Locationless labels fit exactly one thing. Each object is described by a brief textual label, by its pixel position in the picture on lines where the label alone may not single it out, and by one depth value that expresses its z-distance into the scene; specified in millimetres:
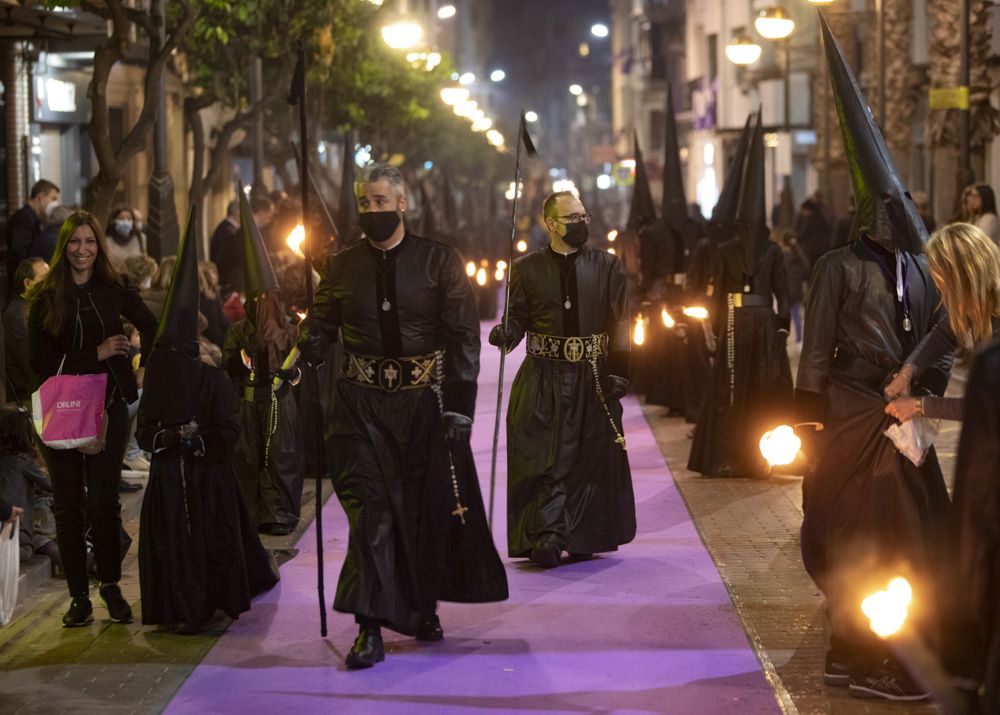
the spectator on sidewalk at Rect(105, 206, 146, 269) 18094
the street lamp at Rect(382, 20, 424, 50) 32156
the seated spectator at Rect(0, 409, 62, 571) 9531
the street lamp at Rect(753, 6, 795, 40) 28969
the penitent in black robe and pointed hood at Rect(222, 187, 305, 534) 11242
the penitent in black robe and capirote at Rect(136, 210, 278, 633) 8719
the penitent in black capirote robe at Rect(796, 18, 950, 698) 7309
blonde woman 6574
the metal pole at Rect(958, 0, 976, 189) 21297
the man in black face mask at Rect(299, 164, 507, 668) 8117
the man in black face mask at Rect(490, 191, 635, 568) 10312
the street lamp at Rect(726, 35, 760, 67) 33497
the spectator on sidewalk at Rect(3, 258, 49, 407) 11039
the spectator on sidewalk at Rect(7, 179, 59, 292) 16562
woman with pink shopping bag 8828
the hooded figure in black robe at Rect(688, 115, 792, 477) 13484
